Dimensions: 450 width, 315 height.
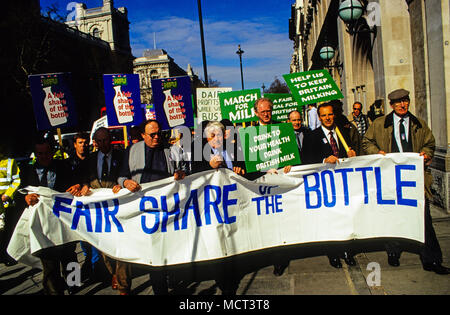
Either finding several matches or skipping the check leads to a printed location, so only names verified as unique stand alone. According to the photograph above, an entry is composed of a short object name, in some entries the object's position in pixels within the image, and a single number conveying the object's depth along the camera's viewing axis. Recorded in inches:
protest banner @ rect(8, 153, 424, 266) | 154.7
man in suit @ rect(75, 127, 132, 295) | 176.4
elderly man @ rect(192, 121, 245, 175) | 167.2
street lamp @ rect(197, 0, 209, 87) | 527.2
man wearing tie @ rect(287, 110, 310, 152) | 220.9
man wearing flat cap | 156.0
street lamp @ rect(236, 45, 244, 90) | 1358.3
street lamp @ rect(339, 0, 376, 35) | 362.9
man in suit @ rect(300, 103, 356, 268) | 178.1
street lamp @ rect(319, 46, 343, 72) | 551.5
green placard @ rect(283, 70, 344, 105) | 239.3
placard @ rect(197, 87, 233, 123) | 369.4
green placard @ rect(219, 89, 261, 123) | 288.2
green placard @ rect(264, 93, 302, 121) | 299.3
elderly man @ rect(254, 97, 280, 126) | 187.5
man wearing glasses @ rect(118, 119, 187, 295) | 158.6
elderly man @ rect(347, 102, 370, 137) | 331.7
